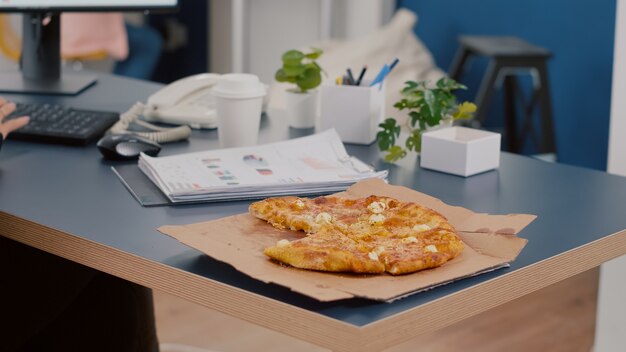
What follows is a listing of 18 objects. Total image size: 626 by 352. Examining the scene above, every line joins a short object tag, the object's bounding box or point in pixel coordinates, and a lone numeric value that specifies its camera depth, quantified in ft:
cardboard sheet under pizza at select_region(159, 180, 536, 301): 5.41
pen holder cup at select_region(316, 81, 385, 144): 7.78
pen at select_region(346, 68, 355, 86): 7.95
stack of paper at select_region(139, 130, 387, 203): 6.64
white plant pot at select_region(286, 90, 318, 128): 8.23
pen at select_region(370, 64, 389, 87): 7.80
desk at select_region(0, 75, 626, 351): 5.34
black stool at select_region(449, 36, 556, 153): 15.39
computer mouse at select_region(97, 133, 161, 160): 7.27
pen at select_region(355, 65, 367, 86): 7.92
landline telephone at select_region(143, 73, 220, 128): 8.22
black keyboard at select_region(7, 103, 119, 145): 7.66
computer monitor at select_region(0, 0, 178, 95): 9.12
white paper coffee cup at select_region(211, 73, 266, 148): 7.48
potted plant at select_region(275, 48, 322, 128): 8.19
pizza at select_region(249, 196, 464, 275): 5.57
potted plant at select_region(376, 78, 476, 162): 7.39
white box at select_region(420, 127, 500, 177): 7.11
